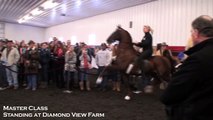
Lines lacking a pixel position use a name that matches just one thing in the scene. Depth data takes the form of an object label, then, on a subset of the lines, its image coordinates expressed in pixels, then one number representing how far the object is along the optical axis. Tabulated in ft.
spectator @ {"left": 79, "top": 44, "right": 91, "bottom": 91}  38.17
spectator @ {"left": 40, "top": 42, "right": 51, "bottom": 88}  38.51
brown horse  32.40
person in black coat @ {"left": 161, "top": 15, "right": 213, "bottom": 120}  7.43
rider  30.96
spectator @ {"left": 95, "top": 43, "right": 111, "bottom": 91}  39.68
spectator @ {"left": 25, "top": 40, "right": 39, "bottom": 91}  36.81
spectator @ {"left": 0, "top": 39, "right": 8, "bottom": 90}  39.55
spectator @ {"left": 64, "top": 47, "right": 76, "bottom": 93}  37.06
